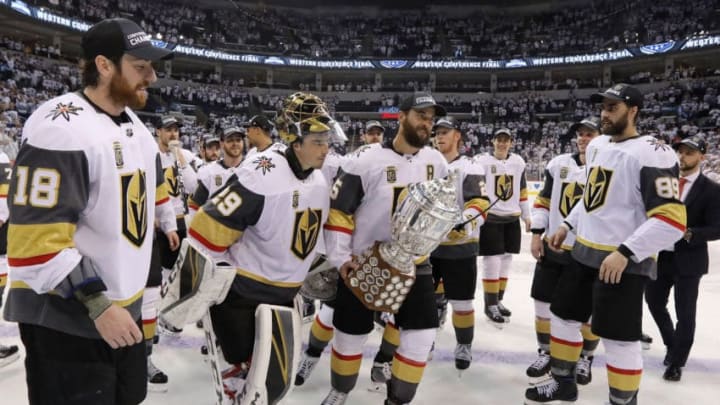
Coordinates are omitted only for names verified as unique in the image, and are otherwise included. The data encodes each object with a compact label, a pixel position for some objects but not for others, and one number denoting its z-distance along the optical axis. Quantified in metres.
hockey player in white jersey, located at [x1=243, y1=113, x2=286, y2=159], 4.68
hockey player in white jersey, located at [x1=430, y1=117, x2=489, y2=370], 4.02
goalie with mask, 2.46
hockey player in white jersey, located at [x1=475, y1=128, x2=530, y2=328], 5.40
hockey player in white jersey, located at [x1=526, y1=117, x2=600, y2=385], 3.88
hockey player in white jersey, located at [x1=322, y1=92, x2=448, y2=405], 2.97
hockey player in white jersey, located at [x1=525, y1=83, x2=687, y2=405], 2.77
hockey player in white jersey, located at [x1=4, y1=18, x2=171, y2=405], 1.54
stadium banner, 26.23
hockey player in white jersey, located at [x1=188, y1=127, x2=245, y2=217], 4.85
